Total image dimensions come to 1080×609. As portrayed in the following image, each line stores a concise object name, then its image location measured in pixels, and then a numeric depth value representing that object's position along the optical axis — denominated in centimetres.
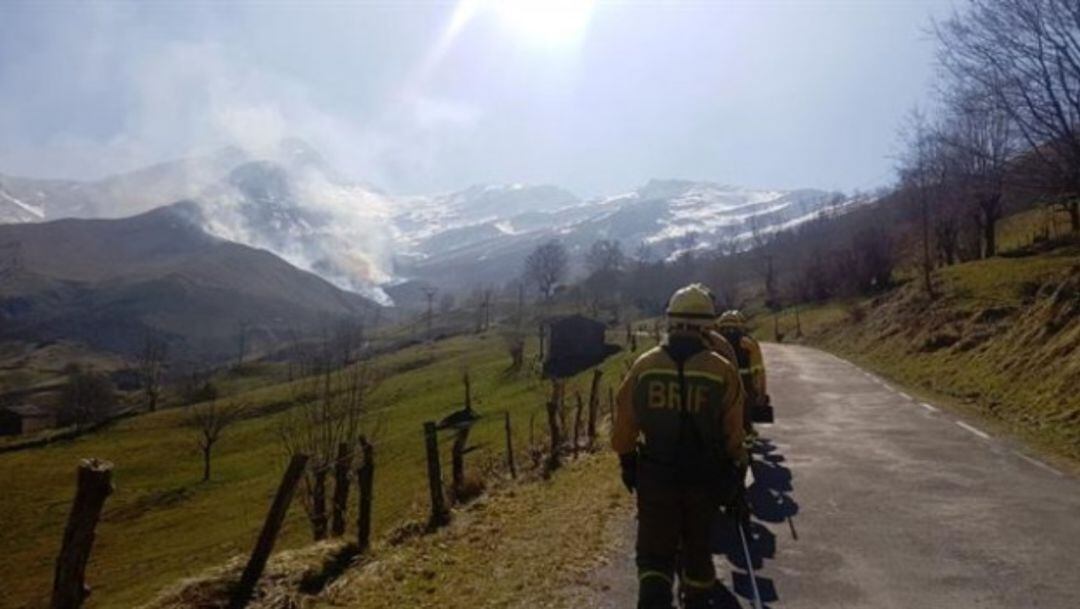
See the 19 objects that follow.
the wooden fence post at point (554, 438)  1889
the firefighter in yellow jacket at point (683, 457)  673
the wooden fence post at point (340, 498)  1458
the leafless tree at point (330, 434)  1488
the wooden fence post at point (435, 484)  1342
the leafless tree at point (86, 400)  9519
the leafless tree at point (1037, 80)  2189
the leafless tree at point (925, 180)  5359
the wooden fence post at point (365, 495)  1226
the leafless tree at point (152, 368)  10546
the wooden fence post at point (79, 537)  731
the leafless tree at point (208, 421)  6268
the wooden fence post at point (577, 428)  2133
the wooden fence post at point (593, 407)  2342
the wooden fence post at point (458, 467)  1641
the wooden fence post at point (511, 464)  1908
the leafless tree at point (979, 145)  2436
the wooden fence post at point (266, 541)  950
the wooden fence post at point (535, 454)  2011
